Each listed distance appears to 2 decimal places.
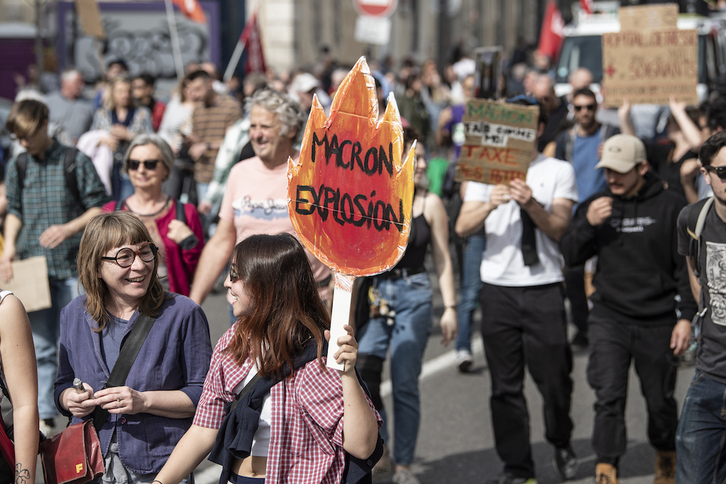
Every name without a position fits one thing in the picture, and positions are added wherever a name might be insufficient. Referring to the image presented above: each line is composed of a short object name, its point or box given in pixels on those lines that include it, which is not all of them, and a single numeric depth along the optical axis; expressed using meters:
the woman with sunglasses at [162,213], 9.09
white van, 23.91
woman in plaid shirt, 5.34
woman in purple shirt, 6.13
